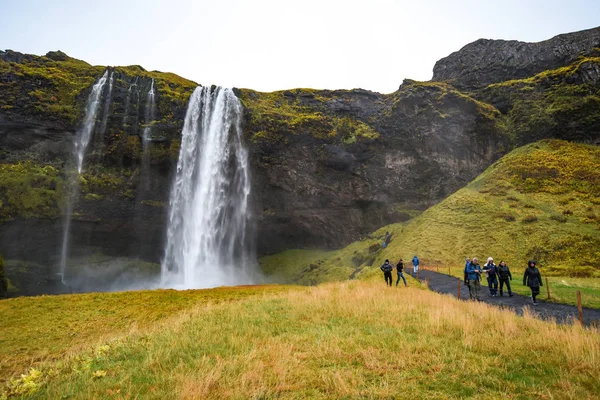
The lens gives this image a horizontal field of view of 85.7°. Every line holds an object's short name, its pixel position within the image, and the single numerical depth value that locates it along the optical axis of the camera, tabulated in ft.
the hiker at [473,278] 54.39
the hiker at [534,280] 50.65
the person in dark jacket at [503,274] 58.44
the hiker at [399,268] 72.51
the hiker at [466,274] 56.80
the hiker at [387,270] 68.44
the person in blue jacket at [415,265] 95.38
